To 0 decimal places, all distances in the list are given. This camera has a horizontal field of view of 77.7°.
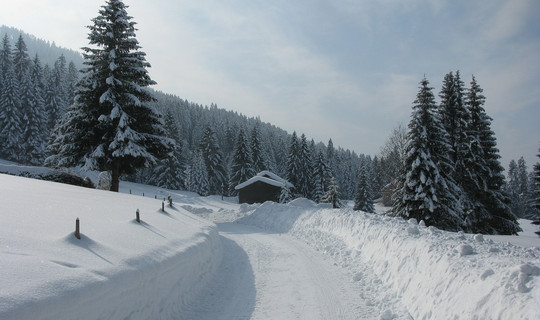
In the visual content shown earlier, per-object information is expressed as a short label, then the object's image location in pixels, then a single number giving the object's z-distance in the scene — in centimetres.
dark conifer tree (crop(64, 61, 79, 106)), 6157
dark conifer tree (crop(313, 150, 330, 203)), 5384
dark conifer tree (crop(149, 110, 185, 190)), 5378
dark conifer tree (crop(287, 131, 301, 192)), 5500
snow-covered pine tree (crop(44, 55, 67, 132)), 5353
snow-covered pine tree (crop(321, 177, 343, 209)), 3375
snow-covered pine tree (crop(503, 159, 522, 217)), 7512
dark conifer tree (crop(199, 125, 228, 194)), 6259
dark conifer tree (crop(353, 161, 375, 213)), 4709
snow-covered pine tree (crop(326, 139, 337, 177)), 8647
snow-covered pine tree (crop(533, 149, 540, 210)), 2838
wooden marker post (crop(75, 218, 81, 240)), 617
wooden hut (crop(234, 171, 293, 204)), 4447
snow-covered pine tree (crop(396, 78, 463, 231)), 2239
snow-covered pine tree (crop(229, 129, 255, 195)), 5812
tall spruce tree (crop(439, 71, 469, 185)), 2677
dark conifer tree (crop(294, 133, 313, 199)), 5481
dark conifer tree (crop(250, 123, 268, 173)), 6112
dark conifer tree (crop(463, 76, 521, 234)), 2625
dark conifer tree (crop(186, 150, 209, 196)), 5872
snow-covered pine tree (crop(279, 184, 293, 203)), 3906
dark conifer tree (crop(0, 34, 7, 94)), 5670
